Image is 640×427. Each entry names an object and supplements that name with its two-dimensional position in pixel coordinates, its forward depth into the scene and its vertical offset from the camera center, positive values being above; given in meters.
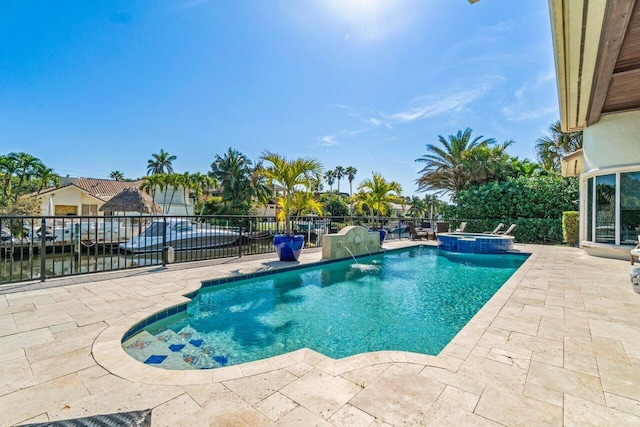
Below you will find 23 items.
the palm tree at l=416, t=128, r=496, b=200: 17.92 +3.23
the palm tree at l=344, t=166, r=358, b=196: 55.56 +7.88
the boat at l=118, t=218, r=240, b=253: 12.00 -1.20
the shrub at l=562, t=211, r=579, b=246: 11.58 -0.50
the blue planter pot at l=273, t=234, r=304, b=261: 7.29 -0.87
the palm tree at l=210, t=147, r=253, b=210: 27.91 +3.30
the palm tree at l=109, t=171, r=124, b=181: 54.90 +6.82
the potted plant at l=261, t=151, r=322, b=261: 7.33 +0.92
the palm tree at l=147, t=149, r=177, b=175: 41.12 +6.85
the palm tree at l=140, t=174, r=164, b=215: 26.98 +2.64
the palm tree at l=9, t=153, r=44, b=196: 24.50 +3.91
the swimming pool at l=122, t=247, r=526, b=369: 3.19 -1.53
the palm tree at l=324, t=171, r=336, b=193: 56.25 +6.99
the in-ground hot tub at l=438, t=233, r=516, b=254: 10.62 -1.15
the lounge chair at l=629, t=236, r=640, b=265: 6.04 -0.82
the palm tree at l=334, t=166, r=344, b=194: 56.25 +8.04
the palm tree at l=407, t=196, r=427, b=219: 49.66 +0.93
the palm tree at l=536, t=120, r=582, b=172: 19.45 +4.81
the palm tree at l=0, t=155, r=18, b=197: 22.70 +3.41
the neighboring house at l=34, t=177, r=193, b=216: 21.77 +1.22
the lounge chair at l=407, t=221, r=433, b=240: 14.23 -1.02
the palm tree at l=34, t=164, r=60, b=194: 25.91 +3.16
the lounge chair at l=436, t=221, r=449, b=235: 14.84 -0.69
